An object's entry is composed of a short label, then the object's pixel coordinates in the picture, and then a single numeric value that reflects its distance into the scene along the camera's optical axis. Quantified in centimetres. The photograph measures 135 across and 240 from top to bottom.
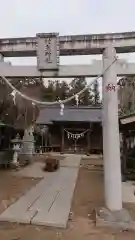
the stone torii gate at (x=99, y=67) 578
